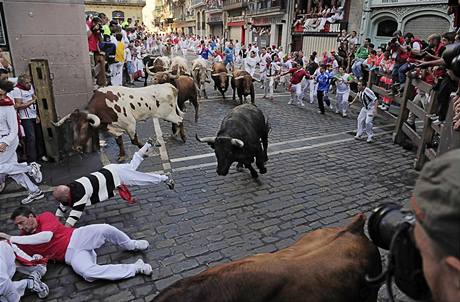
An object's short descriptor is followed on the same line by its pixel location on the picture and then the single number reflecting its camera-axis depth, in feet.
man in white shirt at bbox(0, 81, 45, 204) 19.74
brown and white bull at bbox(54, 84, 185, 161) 24.45
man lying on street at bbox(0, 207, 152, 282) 13.87
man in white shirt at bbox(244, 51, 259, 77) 67.77
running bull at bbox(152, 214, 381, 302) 7.23
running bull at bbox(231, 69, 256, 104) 46.37
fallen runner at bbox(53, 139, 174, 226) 16.28
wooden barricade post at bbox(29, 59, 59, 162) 24.84
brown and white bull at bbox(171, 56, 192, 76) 45.86
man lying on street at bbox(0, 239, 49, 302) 12.25
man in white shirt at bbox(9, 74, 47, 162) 23.67
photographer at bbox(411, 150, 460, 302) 3.61
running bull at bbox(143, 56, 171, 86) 50.19
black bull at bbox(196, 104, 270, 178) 22.08
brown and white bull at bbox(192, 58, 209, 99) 53.47
